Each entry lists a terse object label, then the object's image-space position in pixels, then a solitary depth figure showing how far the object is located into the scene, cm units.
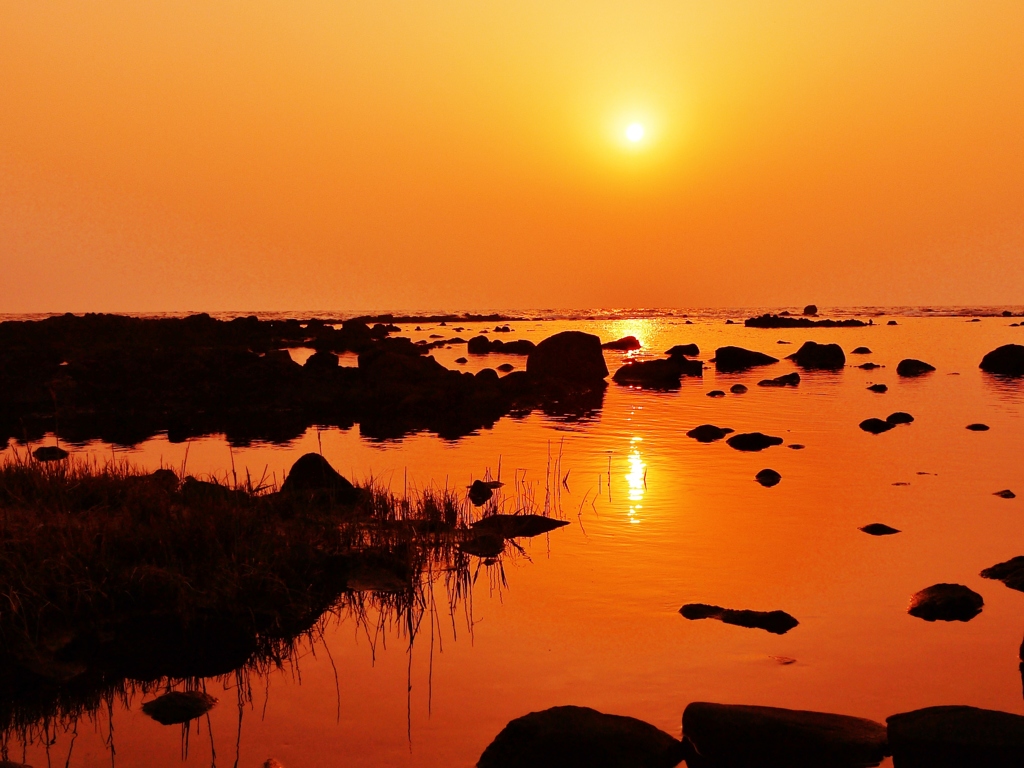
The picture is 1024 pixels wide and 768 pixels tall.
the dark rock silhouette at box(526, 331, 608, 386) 4509
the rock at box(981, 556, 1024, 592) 1182
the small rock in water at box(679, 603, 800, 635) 1034
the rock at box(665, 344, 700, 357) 6419
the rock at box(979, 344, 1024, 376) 4928
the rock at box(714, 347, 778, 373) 5469
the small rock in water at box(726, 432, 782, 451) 2408
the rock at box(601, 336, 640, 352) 7606
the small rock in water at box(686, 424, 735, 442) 2581
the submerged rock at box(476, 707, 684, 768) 698
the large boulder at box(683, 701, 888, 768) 709
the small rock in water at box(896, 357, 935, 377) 4816
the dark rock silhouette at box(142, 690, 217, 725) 819
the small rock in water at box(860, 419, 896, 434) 2753
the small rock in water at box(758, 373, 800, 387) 4322
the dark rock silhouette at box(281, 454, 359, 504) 1580
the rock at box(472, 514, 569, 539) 1455
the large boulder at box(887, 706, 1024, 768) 673
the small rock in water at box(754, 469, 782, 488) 1923
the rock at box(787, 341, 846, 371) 5331
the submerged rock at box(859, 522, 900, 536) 1502
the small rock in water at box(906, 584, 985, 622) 1069
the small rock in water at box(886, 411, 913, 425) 2907
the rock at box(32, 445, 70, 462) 2180
